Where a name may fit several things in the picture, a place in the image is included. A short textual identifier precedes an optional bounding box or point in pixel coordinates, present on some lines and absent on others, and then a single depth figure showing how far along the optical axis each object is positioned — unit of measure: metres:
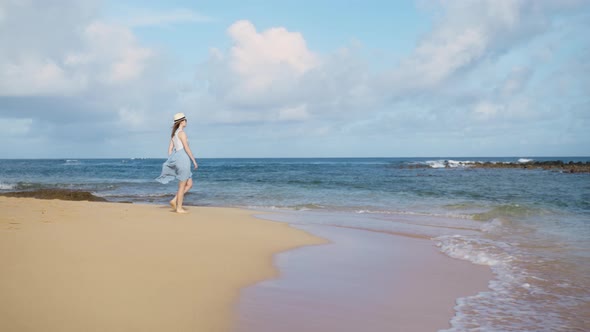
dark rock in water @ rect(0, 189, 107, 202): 15.08
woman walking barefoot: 8.67
